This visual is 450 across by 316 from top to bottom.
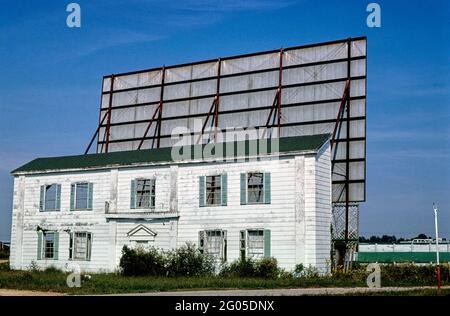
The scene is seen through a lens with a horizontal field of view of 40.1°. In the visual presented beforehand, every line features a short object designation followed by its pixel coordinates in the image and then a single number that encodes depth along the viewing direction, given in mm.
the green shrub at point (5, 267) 34938
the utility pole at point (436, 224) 24344
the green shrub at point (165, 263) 29109
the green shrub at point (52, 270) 32631
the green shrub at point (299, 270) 27828
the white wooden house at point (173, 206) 28781
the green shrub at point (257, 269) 27703
